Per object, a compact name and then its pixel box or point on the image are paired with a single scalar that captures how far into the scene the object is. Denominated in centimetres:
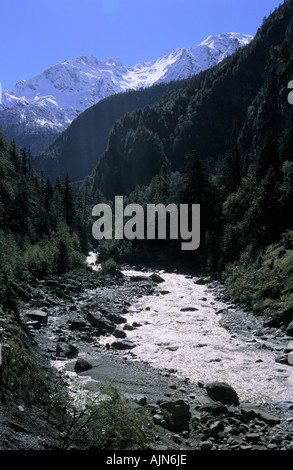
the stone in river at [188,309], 2247
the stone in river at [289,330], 1608
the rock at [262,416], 899
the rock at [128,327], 1828
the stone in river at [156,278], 3450
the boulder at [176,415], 849
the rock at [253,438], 810
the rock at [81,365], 1202
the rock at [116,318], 1953
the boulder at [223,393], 1021
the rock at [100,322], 1769
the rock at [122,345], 1522
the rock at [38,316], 1731
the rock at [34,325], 1625
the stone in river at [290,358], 1311
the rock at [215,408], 942
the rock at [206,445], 774
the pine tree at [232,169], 4234
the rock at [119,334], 1688
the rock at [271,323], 1786
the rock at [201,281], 3264
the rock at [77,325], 1734
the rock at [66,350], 1345
